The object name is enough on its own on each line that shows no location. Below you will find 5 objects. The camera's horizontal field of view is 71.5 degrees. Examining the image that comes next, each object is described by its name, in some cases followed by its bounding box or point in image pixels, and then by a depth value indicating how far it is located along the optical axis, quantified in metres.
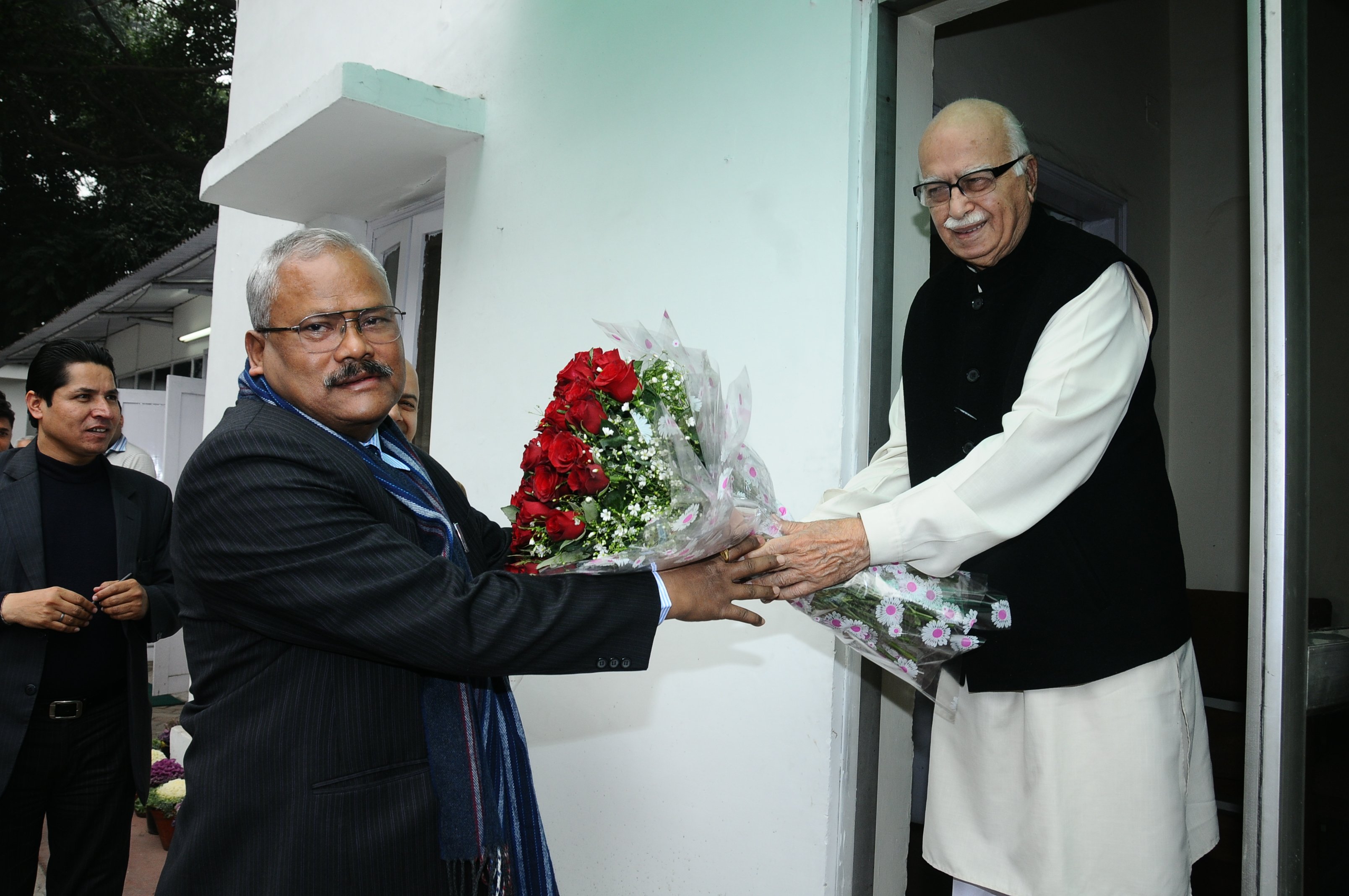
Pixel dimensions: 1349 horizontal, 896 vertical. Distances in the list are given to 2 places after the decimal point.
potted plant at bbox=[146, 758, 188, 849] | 4.64
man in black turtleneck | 3.01
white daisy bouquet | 1.87
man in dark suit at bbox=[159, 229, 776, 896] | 1.50
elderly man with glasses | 1.84
